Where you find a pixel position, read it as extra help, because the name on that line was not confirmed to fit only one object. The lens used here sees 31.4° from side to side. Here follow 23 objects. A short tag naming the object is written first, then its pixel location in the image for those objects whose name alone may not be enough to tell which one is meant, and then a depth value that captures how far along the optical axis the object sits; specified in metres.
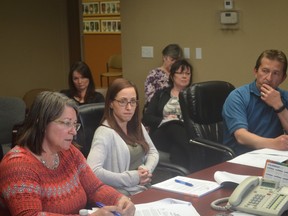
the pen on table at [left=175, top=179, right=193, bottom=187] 2.35
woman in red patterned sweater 1.94
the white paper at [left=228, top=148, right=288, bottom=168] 2.71
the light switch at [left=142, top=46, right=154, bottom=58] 5.93
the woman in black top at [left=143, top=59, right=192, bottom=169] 4.34
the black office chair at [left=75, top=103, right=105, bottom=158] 2.94
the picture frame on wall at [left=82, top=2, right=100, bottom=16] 9.53
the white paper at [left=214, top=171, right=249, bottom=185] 2.34
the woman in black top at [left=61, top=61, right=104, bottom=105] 5.13
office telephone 1.93
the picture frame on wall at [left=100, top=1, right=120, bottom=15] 9.19
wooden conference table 2.07
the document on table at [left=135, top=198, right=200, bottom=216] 2.00
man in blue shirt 3.24
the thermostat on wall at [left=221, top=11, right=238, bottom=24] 5.11
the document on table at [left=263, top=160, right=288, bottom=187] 2.15
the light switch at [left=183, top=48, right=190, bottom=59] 5.56
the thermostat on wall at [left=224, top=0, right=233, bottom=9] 5.14
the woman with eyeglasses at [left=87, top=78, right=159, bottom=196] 2.73
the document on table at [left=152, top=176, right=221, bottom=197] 2.24
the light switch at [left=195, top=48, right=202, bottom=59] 5.45
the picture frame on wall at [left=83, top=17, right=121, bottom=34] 9.23
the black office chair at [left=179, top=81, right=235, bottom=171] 3.49
